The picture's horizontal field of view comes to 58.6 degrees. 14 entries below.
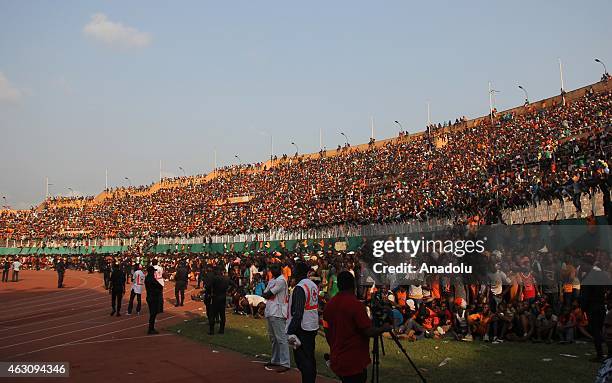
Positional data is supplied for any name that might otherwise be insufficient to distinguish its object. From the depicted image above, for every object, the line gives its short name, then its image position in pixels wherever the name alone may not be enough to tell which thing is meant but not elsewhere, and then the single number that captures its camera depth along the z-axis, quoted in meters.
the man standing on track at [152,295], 14.42
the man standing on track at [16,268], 38.91
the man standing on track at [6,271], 39.72
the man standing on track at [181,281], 20.95
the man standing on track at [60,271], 33.29
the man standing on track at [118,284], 18.12
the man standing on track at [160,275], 17.08
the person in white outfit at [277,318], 9.59
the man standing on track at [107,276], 30.20
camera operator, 5.40
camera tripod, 6.45
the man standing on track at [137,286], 18.66
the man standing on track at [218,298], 13.93
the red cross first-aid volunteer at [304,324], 7.35
